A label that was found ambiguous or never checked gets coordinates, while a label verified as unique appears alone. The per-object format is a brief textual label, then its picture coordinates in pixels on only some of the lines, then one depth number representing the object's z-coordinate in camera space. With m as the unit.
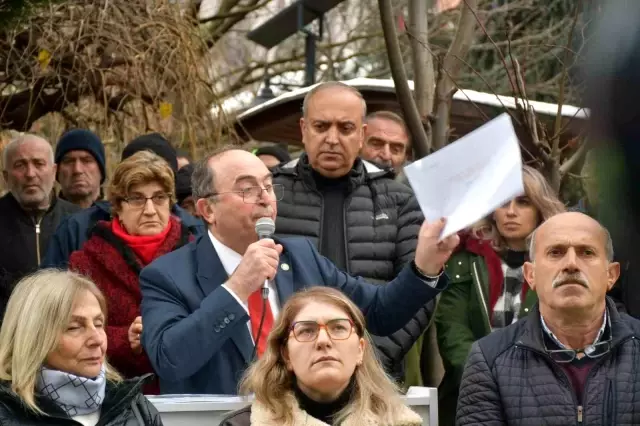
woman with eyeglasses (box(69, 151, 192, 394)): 9.48
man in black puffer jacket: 9.98
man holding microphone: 8.20
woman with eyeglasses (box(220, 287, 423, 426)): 7.43
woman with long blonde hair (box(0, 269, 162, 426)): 7.62
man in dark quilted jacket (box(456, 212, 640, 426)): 7.80
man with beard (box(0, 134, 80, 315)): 11.55
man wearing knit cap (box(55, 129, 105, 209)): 12.44
